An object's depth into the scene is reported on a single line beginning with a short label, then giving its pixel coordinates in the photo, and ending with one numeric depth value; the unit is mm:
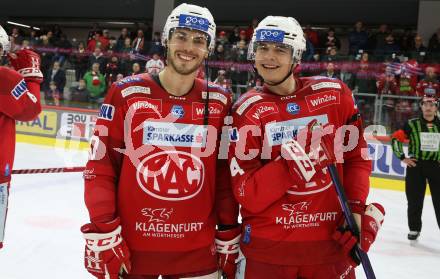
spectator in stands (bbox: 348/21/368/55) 10000
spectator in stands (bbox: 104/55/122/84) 8827
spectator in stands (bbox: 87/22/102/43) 11326
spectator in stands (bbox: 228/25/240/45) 10426
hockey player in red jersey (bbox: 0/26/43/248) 2150
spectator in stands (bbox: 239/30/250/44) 10008
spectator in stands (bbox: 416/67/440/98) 6426
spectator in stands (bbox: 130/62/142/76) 8730
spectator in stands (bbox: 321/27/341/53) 9969
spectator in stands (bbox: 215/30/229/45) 9578
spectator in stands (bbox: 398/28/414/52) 9086
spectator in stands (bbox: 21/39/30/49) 10056
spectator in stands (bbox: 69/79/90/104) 8773
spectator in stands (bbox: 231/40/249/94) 7582
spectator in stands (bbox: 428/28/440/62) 8602
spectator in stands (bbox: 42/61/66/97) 8992
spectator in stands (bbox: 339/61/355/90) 6956
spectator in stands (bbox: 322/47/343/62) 7418
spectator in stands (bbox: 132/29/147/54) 9234
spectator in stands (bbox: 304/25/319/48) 9883
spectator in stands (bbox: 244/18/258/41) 10616
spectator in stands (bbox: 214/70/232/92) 7672
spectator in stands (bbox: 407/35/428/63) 7035
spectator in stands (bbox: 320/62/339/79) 7262
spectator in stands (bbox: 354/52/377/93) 6746
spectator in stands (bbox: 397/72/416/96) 6492
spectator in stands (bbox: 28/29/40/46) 10212
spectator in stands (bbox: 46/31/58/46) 10008
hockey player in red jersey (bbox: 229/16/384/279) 1579
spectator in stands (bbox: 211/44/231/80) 8016
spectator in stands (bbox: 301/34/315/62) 7422
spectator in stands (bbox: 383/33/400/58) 7381
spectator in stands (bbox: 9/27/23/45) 10211
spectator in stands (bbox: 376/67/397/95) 6617
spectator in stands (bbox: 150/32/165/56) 8962
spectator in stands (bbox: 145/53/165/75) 7430
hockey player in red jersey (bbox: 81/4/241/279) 1646
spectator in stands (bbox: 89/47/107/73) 9094
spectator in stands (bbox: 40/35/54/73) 9401
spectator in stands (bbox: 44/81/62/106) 8883
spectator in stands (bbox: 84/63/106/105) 8703
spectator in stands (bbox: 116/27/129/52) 9584
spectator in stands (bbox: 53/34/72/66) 9555
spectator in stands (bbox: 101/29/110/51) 9805
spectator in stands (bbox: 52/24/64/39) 13367
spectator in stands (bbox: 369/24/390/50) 9703
